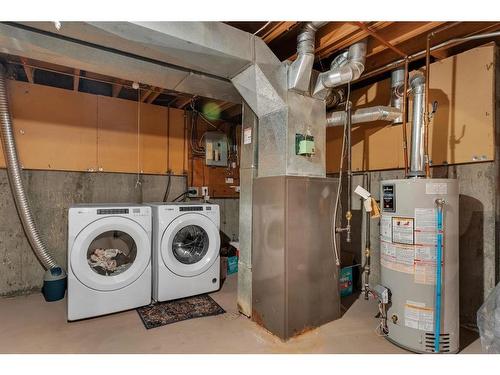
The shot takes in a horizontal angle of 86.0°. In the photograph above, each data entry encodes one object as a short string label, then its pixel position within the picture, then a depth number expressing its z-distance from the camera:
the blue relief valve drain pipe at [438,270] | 1.80
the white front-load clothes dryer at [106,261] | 2.30
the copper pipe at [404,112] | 2.19
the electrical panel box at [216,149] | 3.93
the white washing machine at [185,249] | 2.68
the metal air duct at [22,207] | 2.64
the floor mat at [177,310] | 2.35
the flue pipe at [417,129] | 2.00
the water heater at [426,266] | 1.81
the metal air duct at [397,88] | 2.58
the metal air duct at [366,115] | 2.47
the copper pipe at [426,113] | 1.96
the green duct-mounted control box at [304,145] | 2.13
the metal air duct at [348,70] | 2.09
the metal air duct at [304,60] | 1.99
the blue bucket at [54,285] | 2.71
